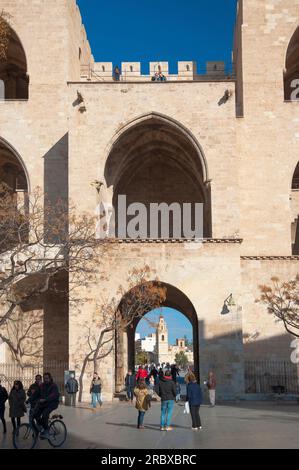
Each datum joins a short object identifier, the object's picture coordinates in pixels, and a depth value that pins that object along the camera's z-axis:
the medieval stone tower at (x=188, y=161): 20.30
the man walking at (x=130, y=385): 20.81
